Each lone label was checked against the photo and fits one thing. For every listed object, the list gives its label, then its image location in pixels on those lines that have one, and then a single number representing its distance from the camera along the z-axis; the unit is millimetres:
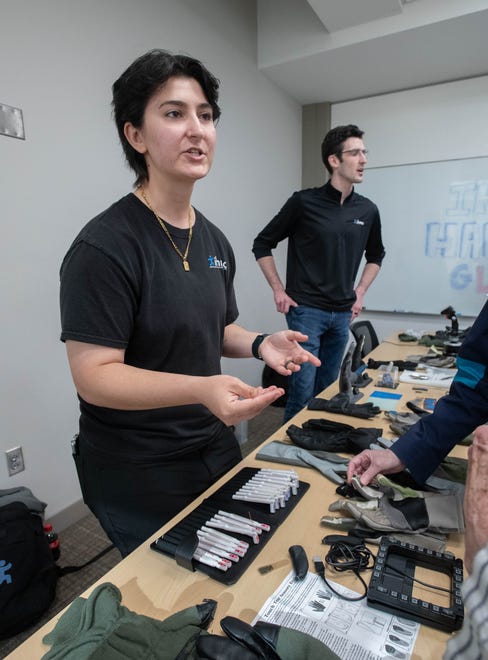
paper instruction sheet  637
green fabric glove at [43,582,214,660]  565
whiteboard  3684
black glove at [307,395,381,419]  1523
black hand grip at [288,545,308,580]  770
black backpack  1476
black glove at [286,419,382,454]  1248
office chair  3012
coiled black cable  782
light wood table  657
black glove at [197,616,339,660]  557
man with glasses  2432
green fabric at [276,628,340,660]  566
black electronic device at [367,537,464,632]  670
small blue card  1653
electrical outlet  1849
